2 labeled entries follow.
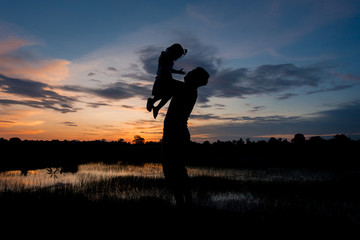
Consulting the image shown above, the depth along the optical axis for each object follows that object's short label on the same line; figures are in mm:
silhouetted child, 4020
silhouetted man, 4285
